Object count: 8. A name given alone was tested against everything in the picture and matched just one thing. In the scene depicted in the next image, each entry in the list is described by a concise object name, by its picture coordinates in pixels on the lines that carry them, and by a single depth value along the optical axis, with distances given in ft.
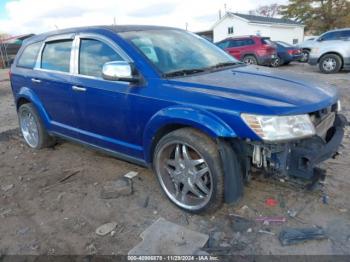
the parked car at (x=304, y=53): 53.44
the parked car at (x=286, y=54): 53.42
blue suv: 8.95
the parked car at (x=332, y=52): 39.68
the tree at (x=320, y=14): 114.73
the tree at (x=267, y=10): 191.47
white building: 105.91
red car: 49.37
